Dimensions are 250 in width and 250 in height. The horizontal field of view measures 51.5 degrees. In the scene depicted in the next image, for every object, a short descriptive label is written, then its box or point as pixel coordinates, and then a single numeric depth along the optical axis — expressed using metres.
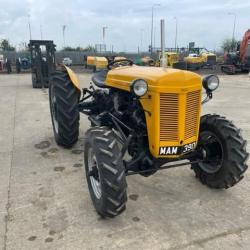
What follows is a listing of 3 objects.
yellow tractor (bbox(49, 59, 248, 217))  2.36
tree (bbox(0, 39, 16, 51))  44.84
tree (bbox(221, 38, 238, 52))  54.69
